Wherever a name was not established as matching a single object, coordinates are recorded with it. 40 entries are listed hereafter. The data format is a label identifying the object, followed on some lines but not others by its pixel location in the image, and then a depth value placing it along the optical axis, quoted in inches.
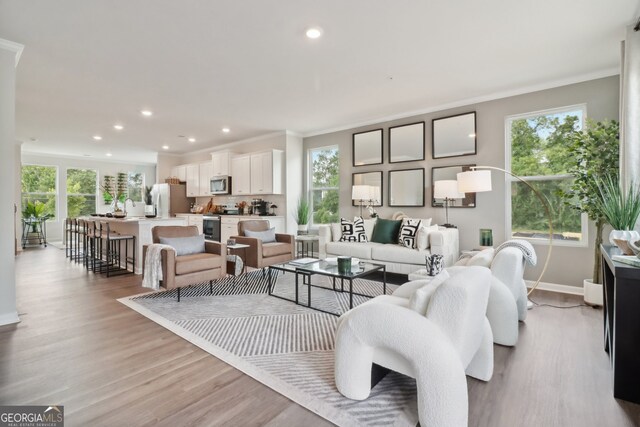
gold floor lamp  143.9
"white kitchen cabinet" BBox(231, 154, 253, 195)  276.2
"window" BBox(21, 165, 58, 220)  341.5
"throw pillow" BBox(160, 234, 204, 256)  148.2
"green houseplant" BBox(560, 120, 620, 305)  125.8
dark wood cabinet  66.6
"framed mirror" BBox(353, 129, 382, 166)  221.0
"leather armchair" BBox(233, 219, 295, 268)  177.3
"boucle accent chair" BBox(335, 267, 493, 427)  56.5
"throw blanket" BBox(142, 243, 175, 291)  133.3
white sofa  164.9
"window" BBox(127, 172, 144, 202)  418.6
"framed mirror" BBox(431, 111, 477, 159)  181.8
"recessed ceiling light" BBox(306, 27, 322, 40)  107.6
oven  281.9
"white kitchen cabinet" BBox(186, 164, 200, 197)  327.9
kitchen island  191.0
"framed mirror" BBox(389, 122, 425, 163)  201.6
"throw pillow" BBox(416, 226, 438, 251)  167.6
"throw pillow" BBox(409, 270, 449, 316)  63.7
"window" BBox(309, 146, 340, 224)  248.1
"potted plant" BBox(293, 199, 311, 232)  257.1
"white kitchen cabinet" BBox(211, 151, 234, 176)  293.0
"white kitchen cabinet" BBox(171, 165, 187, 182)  344.5
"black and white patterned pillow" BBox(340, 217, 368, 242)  198.7
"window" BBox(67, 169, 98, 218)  370.9
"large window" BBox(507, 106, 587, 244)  155.7
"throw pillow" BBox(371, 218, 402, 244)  190.2
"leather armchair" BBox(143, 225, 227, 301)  132.9
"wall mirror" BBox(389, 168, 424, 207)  202.0
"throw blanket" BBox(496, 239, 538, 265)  107.3
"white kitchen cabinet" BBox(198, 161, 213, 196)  315.0
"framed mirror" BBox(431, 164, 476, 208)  182.4
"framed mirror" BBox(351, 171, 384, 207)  220.5
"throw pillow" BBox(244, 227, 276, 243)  191.3
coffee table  124.1
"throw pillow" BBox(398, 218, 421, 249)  175.9
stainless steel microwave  292.5
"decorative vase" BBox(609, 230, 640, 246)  85.7
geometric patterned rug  67.2
